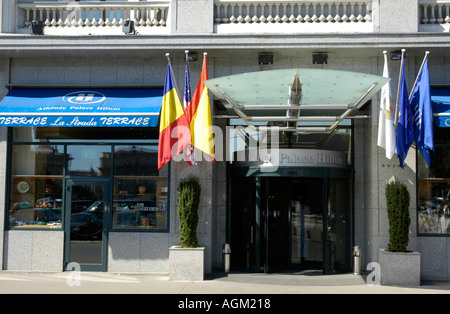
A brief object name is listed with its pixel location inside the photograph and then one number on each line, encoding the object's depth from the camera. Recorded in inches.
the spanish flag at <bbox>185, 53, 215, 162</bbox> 426.9
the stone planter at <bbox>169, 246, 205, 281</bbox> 436.5
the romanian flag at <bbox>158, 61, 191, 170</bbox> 432.5
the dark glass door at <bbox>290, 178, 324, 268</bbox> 496.1
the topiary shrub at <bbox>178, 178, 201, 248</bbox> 442.3
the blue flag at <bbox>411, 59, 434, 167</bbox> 410.0
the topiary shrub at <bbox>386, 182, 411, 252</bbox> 422.6
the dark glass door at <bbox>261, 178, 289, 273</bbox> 494.3
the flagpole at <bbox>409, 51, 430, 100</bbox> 420.5
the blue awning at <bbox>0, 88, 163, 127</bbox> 446.6
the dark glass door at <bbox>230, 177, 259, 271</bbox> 487.8
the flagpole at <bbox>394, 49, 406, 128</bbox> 418.2
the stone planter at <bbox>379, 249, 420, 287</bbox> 418.6
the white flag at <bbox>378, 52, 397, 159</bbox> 412.2
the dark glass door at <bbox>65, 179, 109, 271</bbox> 479.2
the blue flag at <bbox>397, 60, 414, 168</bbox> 413.7
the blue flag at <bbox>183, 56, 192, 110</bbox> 437.7
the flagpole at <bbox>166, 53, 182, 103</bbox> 440.1
